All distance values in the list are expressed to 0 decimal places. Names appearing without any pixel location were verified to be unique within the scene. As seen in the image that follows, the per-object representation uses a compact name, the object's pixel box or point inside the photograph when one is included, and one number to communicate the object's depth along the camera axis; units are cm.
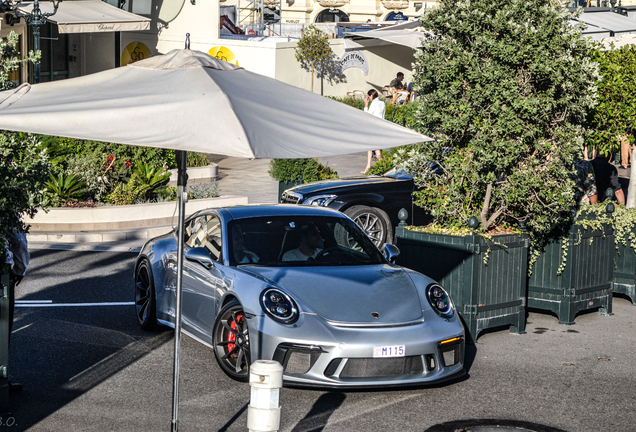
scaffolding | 3697
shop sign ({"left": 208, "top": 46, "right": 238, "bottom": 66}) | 3080
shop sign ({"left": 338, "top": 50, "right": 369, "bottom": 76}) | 3414
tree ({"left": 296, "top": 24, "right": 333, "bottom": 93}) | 3116
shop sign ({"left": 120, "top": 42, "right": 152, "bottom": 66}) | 2936
